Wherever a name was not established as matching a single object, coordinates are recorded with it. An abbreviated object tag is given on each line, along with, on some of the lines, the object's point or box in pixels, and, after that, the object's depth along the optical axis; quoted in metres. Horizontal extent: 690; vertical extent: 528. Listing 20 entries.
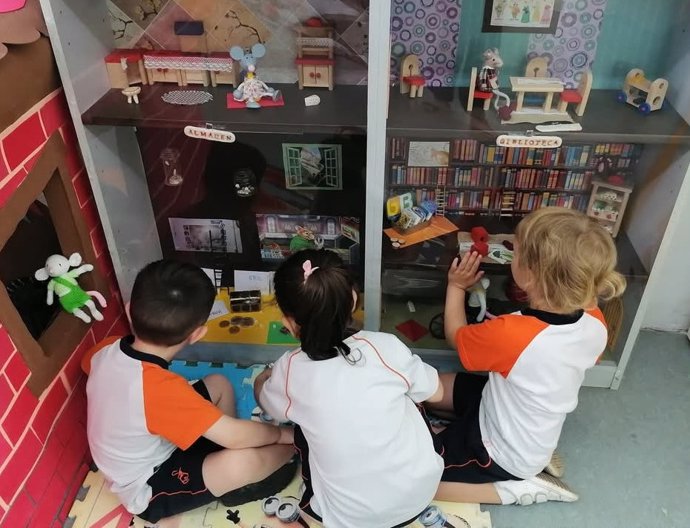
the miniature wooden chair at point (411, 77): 1.53
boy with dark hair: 1.28
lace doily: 1.56
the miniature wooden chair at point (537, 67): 1.52
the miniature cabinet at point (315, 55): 1.57
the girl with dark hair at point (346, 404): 1.21
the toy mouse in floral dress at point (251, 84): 1.53
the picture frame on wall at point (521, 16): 1.48
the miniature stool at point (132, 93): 1.55
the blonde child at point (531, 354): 1.25
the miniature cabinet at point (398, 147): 1.45
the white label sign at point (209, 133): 1.45
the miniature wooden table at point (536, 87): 1.47
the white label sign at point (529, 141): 1.40
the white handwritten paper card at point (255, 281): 2.00
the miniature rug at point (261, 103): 1.54
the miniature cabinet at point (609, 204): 1.66
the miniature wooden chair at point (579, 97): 1.46
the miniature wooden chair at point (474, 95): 1.48
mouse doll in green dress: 1.49
